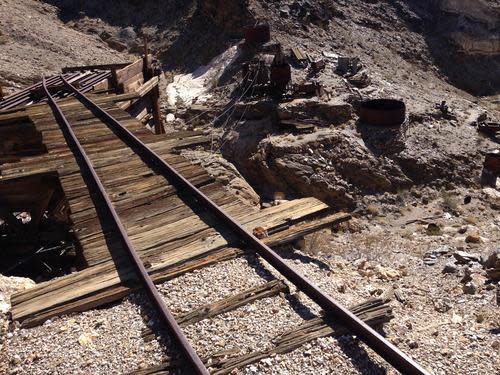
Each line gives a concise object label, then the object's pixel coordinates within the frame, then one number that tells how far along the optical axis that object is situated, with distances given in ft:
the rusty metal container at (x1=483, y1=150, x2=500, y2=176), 49.00
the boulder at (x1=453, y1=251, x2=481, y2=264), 25.31
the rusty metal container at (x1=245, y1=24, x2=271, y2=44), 64.64
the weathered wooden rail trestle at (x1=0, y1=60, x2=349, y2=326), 17.39
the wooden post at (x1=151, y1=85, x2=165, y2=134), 48.70
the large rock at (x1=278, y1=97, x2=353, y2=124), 52.21
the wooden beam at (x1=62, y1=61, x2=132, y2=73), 50.40
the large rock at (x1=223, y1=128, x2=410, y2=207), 45.96
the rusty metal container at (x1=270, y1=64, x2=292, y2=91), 53.67
